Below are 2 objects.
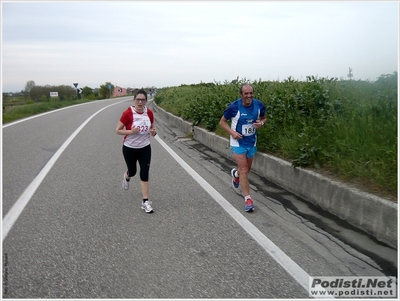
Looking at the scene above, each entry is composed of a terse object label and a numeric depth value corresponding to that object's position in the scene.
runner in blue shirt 6.10
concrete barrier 4.57
